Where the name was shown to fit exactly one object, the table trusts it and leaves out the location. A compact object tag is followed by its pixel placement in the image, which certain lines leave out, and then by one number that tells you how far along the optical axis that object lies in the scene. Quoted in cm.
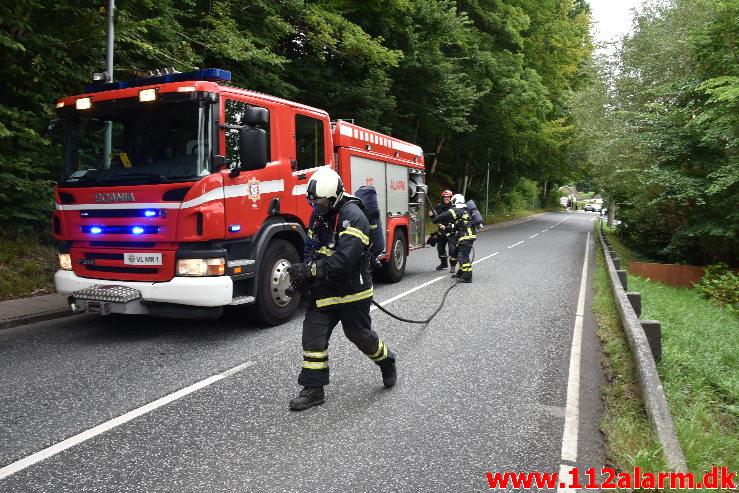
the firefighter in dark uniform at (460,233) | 1063
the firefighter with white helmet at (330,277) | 394
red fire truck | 557
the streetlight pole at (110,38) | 793
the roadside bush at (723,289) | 1167
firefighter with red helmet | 1168
